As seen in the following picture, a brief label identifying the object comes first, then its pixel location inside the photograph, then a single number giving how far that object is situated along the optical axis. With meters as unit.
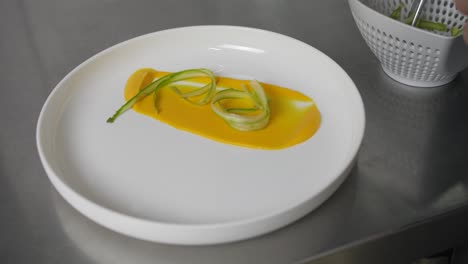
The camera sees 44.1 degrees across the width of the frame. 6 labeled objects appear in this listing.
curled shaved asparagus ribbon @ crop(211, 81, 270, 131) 0.75
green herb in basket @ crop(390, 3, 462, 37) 0.85
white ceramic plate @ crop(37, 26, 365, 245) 0.61
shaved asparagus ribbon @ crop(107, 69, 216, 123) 0.80
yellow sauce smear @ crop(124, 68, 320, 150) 0.74
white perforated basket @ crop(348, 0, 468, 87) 0.77
